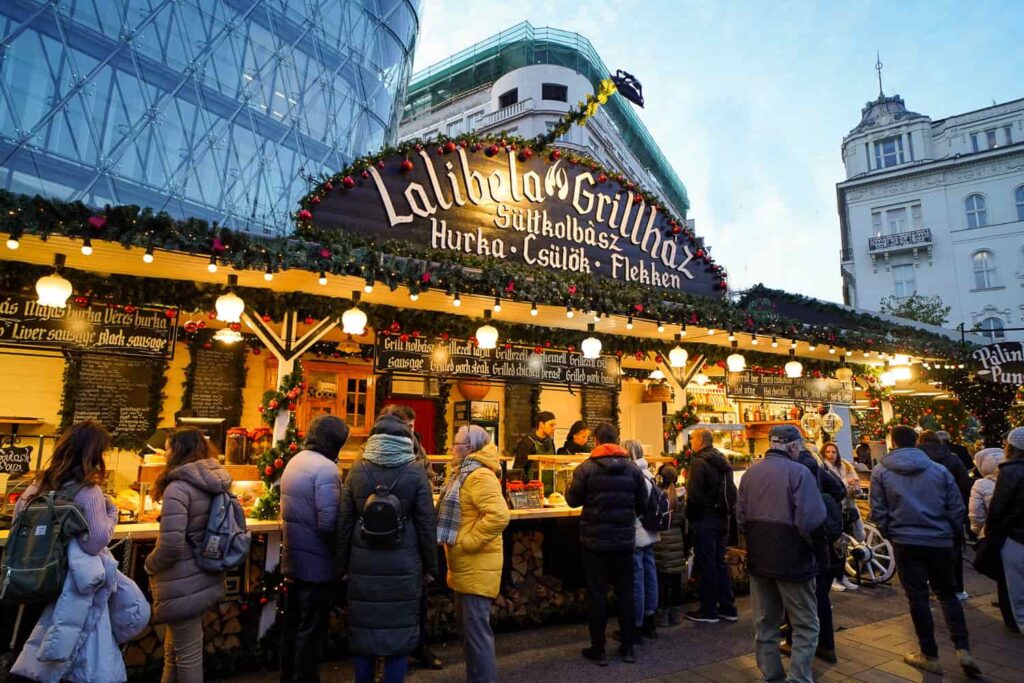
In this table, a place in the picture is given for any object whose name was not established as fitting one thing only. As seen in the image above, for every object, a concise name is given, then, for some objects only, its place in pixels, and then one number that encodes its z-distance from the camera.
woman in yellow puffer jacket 3.72
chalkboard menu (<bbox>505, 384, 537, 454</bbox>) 11.36
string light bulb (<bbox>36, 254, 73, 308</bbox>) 4.33
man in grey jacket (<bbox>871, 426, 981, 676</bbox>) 4.50
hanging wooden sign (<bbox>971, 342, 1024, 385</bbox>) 10.02
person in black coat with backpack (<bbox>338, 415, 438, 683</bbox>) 3.30
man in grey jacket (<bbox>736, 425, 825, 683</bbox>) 3.94
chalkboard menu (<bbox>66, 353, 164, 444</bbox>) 7.76
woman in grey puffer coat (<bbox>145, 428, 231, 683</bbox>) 3.25
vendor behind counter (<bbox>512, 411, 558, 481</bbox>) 6.86
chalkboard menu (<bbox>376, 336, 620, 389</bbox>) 6.04
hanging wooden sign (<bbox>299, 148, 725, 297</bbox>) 6.48
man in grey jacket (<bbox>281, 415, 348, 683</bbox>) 3.61
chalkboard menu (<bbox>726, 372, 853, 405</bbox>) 8.87
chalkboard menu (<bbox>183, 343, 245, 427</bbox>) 8.54
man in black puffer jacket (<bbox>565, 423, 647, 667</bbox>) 4.59
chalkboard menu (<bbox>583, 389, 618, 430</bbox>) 12.02
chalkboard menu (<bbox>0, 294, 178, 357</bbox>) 4.76
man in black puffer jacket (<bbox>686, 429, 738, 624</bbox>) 5.73
